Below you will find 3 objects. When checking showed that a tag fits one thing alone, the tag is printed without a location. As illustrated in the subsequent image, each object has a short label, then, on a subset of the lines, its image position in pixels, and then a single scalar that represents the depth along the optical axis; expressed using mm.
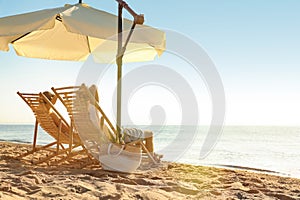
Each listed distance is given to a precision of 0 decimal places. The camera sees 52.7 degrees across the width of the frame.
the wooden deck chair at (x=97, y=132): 3715
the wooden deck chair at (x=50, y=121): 4281
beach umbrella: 3555
